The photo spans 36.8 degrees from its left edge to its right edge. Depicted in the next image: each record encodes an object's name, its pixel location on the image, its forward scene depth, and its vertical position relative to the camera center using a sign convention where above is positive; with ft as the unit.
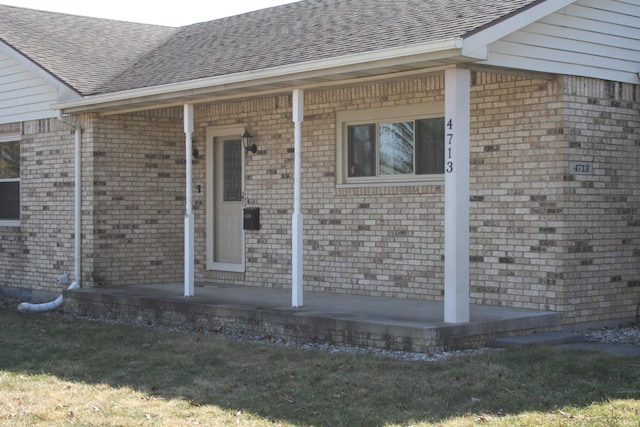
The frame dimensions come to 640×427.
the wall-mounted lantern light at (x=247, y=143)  45.93 +3.75
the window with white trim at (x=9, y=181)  52.60 +2.20
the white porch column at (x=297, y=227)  36.09 -0.23
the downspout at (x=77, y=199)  47.06 +1.06
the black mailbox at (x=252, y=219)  45.62 +0.09
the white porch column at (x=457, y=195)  31.35 +0.84
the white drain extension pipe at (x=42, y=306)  45.88 -4.09
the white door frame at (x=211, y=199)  48.80 +1.11
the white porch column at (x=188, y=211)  41.70 +0.42
